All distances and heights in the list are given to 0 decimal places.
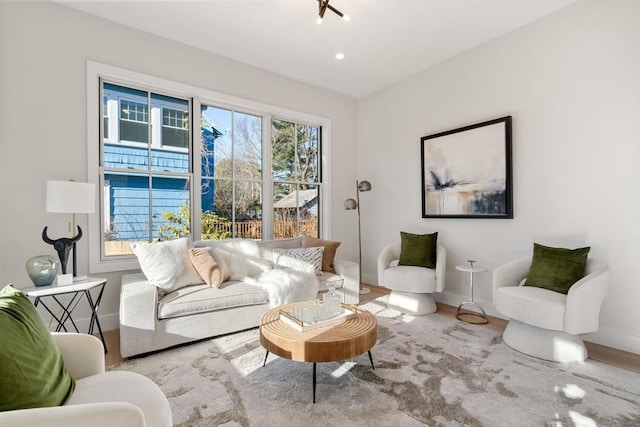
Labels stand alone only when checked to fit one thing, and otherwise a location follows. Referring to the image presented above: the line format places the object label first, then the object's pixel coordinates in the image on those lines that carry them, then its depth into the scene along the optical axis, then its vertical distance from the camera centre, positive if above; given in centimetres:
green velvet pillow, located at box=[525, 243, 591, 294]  256 -47
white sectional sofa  240 -83
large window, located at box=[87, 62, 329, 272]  312 +63
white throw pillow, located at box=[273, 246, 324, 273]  350 -51
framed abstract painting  332 +51
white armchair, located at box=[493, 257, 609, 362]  227 -79
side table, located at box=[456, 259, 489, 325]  318 -113
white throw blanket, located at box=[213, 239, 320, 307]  304 -63
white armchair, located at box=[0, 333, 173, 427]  90 -68
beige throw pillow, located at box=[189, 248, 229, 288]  291 -50
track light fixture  234 +165
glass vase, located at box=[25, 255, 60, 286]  229 -39
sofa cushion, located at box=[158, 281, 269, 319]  254 -74
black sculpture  245 -23
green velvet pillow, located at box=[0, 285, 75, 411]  97 -51
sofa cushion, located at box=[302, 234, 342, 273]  376 -42
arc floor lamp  440 +16
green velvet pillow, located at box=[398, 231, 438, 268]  368 -44
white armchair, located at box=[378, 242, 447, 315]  338 -79
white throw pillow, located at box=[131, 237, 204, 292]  271 -44
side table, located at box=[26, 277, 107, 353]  221 -55
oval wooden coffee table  185 -79
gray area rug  170 -113
